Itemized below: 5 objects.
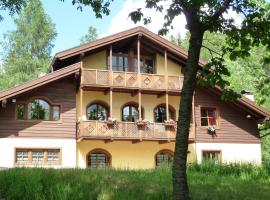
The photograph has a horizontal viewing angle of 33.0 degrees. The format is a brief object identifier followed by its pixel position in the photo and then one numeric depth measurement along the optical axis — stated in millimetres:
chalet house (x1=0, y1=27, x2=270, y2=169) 23312
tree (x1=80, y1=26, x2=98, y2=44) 52219
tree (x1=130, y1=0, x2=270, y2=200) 7672
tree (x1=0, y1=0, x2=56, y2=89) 43875
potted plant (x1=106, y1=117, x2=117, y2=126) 23812
